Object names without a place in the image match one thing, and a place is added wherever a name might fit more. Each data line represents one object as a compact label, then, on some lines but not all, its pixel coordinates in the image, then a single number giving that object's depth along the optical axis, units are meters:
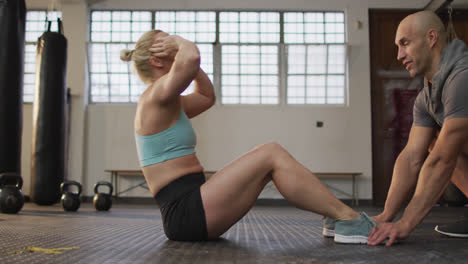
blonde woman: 1.58
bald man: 1.68
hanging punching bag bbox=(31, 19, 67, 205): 5.63
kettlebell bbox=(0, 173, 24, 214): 3.78
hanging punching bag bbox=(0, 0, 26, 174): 4.53
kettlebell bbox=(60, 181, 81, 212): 4.38
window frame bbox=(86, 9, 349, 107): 7.92
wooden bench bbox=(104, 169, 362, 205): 7.33
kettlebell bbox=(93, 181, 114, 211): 4.61
